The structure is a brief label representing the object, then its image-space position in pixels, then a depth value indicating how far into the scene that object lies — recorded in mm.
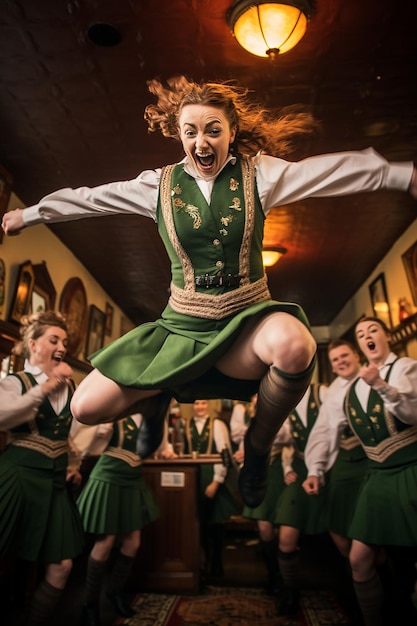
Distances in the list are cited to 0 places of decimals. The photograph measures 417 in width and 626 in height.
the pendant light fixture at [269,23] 2049
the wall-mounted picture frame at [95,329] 4973
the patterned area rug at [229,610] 2916
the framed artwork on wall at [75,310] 4395
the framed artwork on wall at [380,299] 4730
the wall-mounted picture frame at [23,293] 3435
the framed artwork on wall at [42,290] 3854
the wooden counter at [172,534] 3506
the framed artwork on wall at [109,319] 5361
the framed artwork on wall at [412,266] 4023
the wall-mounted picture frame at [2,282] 3250
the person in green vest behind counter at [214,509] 4082
